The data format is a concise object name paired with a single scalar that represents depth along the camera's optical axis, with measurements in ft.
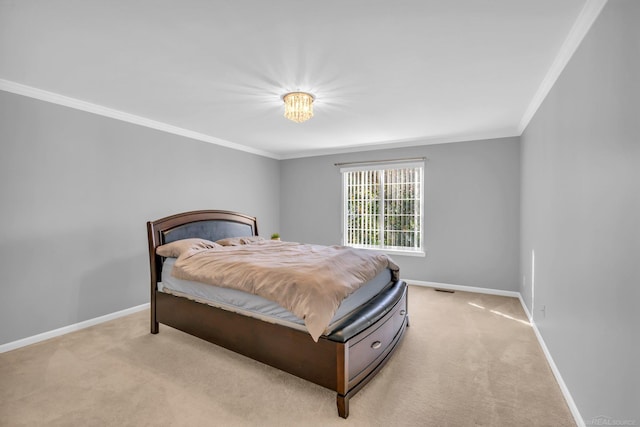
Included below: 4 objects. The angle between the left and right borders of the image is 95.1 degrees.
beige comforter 6.54
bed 6.30
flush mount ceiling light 9.21
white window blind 16.53
